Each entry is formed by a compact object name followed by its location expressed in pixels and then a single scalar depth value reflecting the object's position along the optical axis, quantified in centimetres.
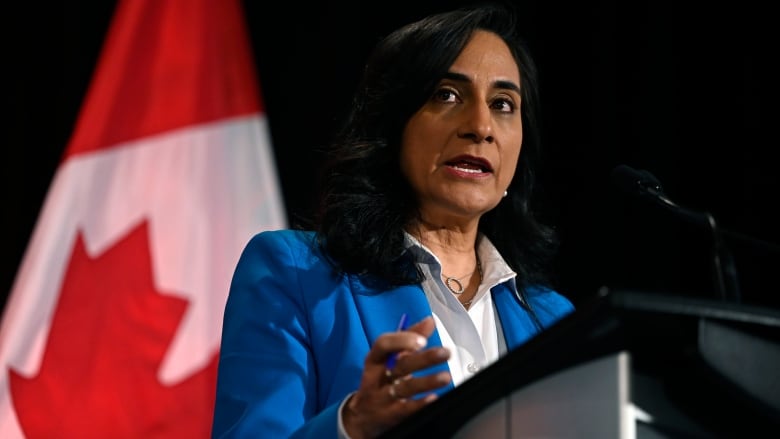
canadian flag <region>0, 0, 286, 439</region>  316
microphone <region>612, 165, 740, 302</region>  239
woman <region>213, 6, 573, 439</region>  246
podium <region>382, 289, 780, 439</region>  219
